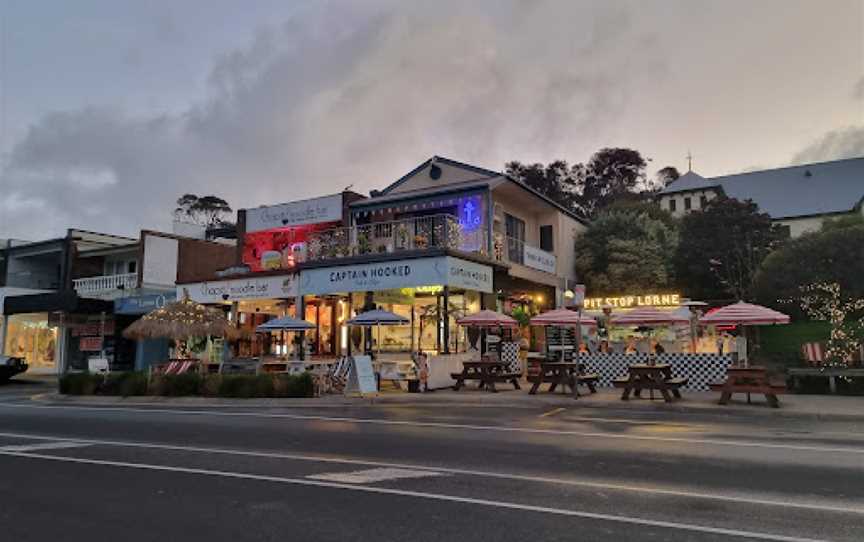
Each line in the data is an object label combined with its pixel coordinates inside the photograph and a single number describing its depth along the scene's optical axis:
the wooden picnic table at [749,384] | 15.78
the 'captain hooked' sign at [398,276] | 22.89
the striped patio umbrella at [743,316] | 18.34
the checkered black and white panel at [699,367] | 20.08
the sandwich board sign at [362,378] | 20.08
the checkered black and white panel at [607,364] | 22.02
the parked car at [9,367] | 30.95
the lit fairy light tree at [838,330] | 19.86
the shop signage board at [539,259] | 29.23
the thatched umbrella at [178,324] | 23.02
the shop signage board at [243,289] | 27.45
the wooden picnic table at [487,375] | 20.36
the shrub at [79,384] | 22.73
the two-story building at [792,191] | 68.62
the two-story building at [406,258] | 24.25
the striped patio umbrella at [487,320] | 21.84
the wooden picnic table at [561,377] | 18.94
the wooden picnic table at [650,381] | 17.23
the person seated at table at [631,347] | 23.50
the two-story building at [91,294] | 33.94
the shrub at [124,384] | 21.78
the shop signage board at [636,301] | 24.72
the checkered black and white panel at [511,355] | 24.66
